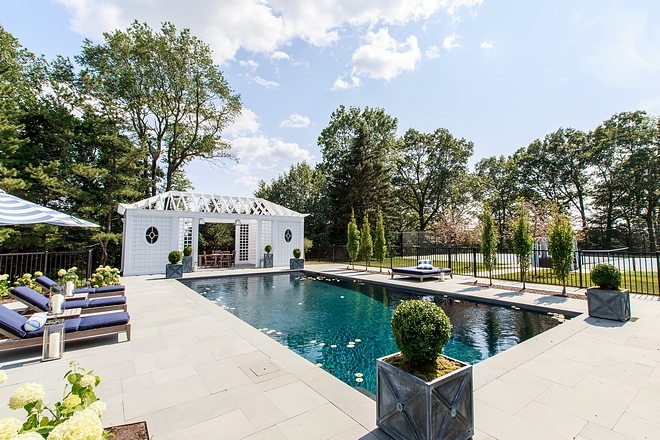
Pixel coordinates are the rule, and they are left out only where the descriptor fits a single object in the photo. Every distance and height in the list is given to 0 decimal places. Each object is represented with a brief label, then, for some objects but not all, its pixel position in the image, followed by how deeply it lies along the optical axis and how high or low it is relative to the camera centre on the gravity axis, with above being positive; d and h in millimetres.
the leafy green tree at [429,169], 30062 +7023
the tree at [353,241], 16406 -139
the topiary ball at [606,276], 5887 -817
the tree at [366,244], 15820 -306
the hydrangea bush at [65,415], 1137 -754
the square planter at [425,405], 2254 -1332
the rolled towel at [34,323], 4220 -1162
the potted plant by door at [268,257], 16500 -978
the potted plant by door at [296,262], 15984 -1231
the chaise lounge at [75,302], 5500 -1255
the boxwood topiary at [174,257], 12539 -692
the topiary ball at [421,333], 2521 -819
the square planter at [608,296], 5742 -1191
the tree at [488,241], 10562 -144
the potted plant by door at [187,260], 14188 -941
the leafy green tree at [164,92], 18828 +10217
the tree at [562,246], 8195 -272
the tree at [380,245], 15539 -356
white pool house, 13523 +700
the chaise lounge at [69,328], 4133 -1296
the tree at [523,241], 9484 -140
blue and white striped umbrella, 4750 +501
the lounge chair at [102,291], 7470 -1247
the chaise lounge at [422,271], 11477 -1322
